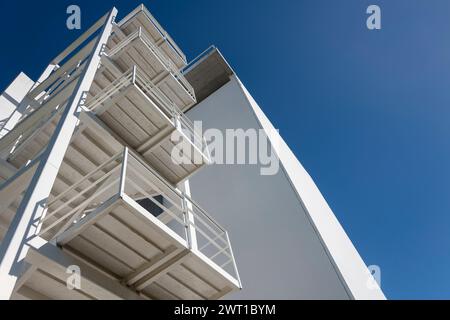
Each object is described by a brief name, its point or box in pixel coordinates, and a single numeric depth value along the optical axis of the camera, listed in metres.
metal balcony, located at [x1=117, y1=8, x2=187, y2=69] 9.45
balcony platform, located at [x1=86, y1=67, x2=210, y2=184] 5.26
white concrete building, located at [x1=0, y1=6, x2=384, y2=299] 3.50
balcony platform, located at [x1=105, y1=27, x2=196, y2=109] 7.37
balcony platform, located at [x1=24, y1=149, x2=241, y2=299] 3.44
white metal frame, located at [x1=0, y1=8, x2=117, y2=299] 2.69
